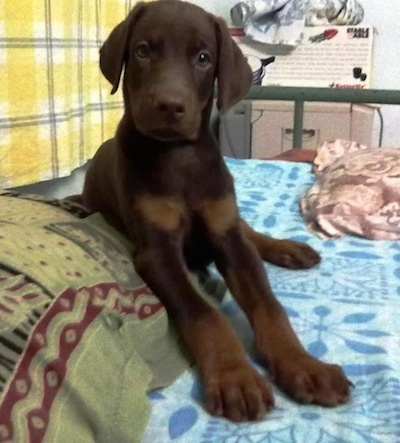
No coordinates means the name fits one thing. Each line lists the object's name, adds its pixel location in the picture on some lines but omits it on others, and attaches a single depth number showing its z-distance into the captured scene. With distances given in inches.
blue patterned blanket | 32.8
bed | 29.7
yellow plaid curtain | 64.9
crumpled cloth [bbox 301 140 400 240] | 62.3
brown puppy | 40.3
